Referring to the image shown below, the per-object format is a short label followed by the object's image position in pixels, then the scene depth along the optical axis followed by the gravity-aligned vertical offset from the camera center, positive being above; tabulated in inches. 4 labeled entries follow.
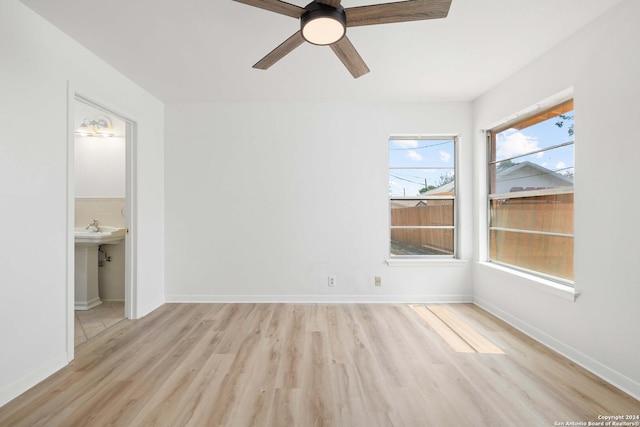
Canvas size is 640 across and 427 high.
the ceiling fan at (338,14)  60.6 +43.3
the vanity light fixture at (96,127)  148.1 +44.7
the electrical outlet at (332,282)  147.9 -33.8
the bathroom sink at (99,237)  130.1 -9.9
